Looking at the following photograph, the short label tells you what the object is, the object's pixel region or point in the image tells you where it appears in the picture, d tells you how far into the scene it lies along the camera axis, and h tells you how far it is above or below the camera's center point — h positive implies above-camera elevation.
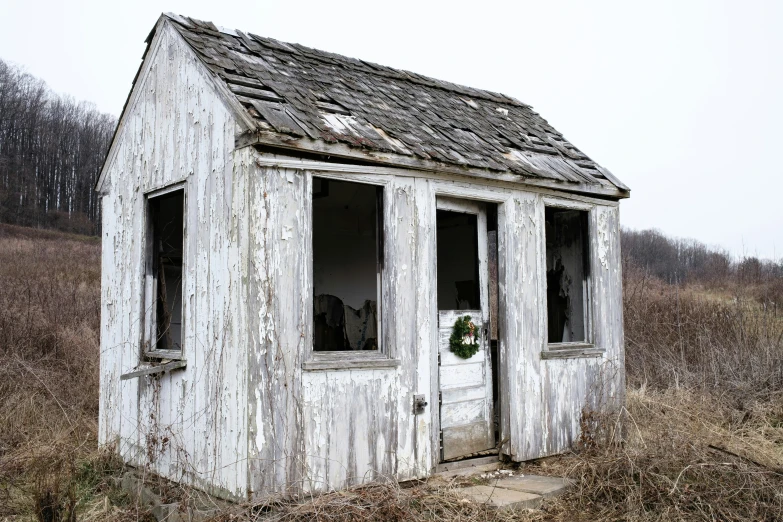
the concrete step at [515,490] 5.77 -1.64
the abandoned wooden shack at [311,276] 5.39 +0.22
